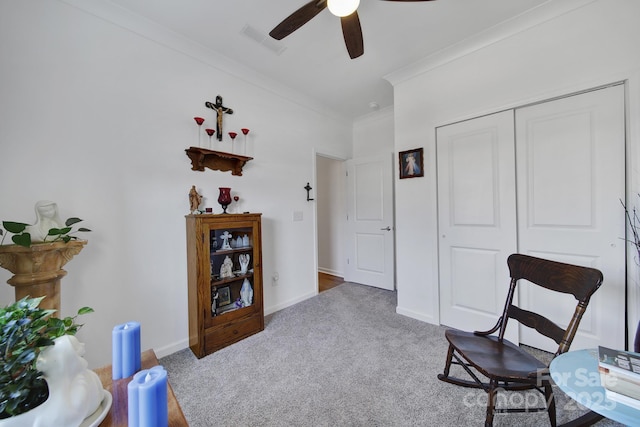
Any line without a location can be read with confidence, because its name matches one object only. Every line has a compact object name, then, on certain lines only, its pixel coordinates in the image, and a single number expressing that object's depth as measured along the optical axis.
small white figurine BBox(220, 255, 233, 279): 2.35
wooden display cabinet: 2.06
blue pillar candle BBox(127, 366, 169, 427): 0.66
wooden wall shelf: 2.23
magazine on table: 0.87
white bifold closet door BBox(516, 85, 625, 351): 1.73
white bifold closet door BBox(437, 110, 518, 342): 2.16
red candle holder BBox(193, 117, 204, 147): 2.20
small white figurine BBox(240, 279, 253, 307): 2.44
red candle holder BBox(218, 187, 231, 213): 2.33
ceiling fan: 1.40
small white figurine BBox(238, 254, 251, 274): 2.47
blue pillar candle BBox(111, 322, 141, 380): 0.94
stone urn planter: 1.31
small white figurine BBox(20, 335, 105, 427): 0.65
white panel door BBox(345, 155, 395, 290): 3.60
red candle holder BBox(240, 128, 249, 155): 2.62
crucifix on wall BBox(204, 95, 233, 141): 2.42
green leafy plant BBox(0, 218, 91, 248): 1.20
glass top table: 0.81
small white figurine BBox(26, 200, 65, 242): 1.40
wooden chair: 1.21
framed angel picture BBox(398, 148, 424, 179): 2.62
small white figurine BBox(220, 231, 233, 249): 2.39
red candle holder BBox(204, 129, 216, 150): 2.31
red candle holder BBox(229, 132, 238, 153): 2.45
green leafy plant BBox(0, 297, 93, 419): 0.62
